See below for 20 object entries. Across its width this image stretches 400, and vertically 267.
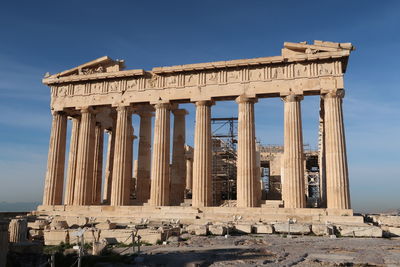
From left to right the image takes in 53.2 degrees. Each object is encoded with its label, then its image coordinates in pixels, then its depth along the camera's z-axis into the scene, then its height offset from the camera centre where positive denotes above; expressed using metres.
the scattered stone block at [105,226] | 17.84 -1.55
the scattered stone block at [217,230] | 18.11 -1.69
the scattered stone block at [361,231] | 18.00 -1.68
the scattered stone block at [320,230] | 18.42 -1.66
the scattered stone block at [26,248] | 11.70 -1.68
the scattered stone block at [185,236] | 16.60 -1.88
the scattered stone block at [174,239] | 15.62 -1.86
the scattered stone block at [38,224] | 20.19 -1.72
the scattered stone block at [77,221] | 20.78 -1.58
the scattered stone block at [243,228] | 18.92 -1.68
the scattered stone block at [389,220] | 20.97 -1.41
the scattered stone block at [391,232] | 18.42 -1.73
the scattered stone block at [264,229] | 18.84 -1.69
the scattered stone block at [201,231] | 17.83 -1.71
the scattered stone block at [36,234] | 17.72 -1.93
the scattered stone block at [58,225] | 18.61 -1.61
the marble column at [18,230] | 15.14 -1.51
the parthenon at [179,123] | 25.72 +5.11
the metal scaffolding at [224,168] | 38.19 +2.34
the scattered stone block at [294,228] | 18.69 -1.63
